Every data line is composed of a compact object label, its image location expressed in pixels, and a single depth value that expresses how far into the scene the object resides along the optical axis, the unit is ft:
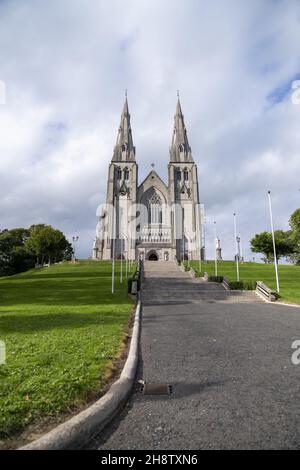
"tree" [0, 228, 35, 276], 192.65
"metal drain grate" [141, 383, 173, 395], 14.51
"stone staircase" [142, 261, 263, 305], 68.64
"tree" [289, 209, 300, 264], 179.36
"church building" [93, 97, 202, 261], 214.90
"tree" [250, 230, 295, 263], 228.84
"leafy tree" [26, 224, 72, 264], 222.07
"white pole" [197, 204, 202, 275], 225.89
